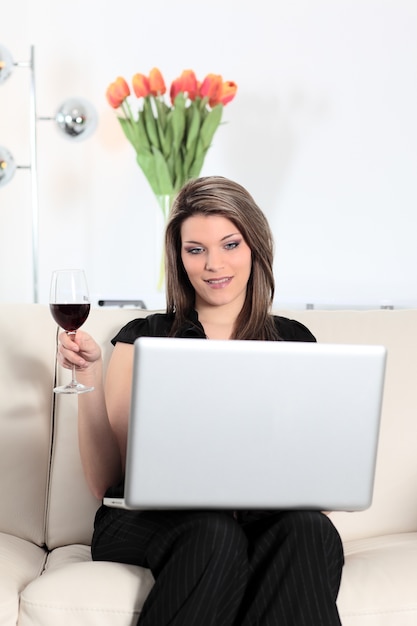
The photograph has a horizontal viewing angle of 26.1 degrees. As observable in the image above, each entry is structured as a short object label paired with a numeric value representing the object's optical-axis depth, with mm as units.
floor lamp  3582
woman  1551
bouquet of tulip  3438
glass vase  3585
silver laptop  1391
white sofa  1975
